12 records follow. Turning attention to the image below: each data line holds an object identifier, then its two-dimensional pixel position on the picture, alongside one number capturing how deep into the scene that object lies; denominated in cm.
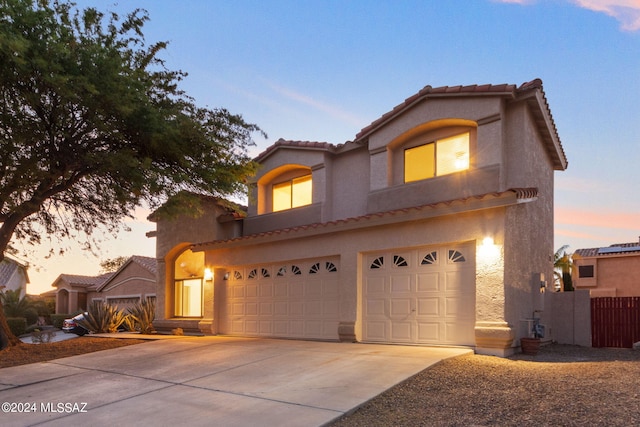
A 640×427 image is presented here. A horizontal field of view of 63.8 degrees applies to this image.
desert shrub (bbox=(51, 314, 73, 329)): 3633
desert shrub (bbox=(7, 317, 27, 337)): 2825
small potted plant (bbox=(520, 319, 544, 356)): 1149
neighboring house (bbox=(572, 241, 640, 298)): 3069
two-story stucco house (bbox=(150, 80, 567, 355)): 1170
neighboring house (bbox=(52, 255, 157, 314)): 3222
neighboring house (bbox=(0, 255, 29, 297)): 4422
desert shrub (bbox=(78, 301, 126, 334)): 2033
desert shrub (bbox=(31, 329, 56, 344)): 1652
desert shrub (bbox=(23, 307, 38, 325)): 3397
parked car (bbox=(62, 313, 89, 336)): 2402
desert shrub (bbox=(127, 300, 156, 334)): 2052
